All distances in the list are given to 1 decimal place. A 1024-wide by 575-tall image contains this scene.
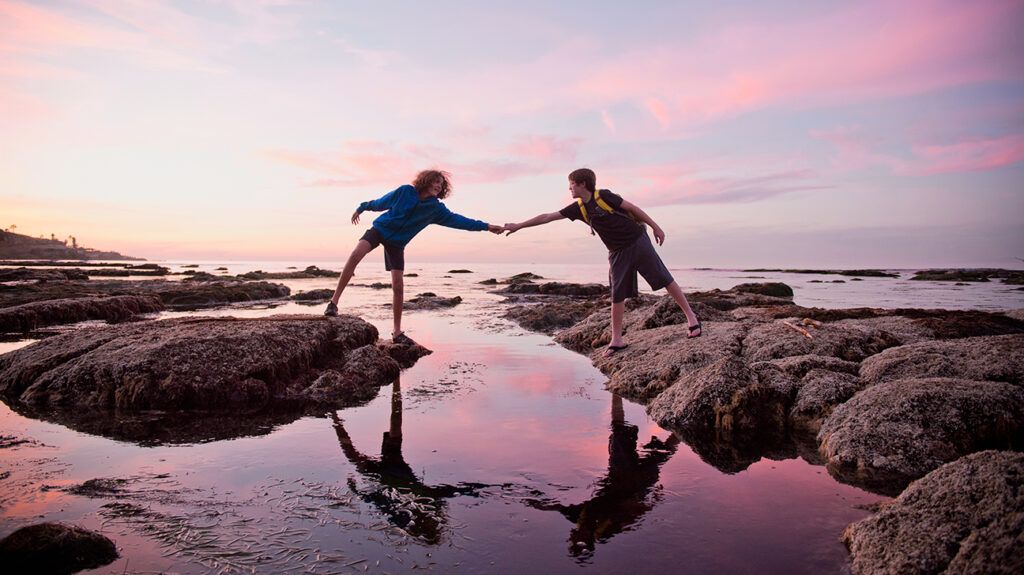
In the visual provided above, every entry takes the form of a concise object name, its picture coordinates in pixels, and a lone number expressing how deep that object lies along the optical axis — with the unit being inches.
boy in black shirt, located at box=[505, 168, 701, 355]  356.5
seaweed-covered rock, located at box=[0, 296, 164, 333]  495.4
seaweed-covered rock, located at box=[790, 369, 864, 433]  227.1
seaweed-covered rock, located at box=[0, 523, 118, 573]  110.1
